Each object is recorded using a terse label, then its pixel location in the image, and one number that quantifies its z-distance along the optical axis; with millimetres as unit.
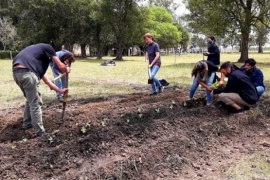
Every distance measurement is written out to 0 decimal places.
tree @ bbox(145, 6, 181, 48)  61250
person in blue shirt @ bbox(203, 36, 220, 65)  9023
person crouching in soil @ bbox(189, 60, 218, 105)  6762
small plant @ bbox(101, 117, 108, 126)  5650
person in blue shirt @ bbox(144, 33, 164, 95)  8641
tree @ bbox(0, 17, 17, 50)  42500
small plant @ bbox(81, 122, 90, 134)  5270
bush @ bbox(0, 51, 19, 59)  43281
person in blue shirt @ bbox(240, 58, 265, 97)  7160
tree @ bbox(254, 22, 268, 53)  29444
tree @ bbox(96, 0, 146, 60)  35094
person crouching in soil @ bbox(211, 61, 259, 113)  6418
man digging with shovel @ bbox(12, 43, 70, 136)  4930
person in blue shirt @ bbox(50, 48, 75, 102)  8627
